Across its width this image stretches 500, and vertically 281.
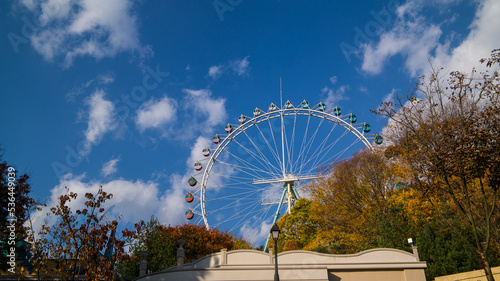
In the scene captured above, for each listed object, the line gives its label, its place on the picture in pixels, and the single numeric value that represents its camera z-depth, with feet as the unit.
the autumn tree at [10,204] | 60.03
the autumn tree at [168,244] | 94.73
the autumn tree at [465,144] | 40.63
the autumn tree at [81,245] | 49.06
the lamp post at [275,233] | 47.44
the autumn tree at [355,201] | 100.32
